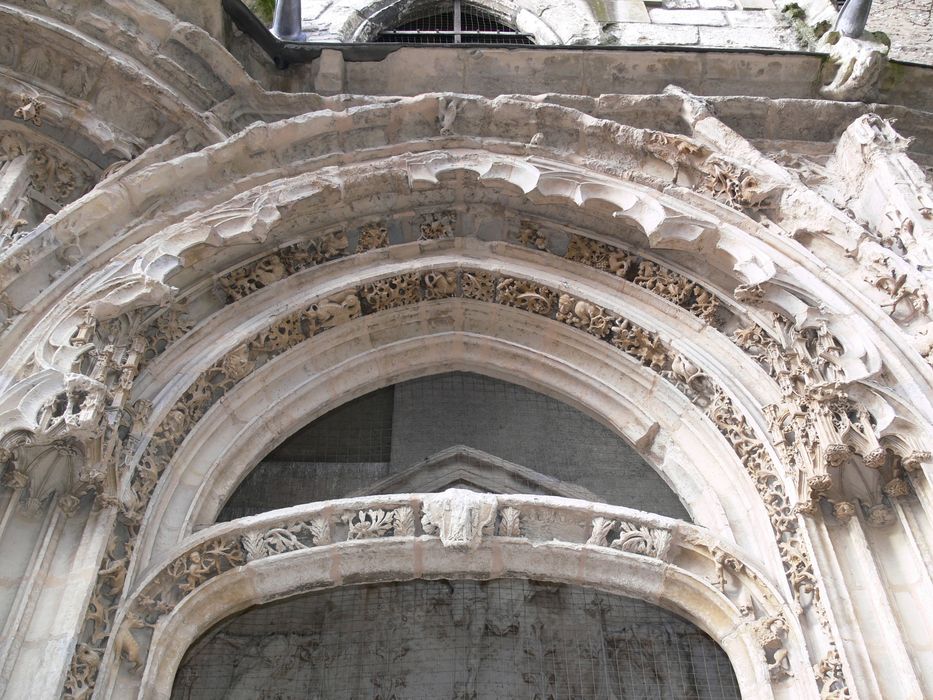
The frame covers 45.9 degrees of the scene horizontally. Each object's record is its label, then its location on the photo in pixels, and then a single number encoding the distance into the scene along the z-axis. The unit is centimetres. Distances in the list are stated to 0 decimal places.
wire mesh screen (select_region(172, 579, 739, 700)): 551
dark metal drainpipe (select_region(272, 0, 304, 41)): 879
